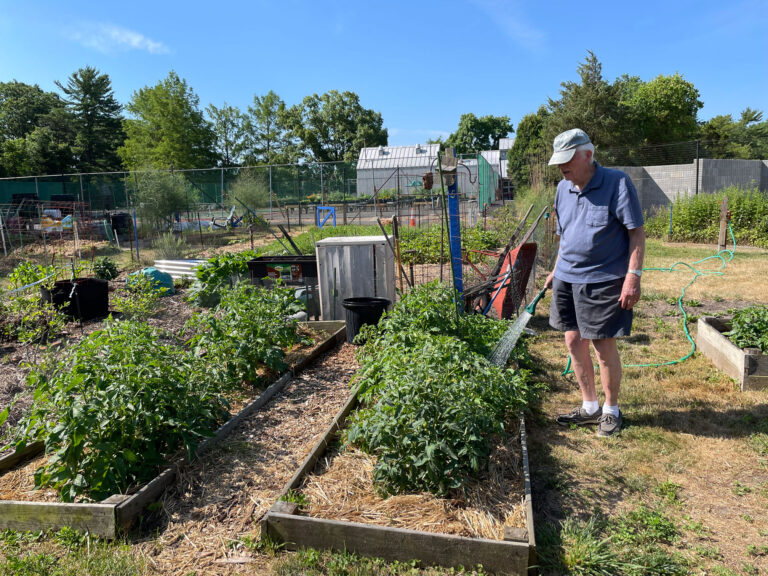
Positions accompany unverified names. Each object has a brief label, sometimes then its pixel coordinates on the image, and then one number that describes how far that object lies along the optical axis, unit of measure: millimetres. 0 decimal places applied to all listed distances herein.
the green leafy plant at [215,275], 6426
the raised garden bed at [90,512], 2385
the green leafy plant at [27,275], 5176
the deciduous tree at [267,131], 60938
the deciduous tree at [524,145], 32216
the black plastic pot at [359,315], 5094
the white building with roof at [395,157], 42525
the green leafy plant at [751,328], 4020
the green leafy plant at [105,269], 9613
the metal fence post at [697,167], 14844
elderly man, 2990
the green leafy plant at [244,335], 3846
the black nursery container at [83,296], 6848
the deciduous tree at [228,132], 58719
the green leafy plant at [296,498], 2455
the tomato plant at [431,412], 2434
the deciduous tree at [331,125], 61438
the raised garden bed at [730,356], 3830
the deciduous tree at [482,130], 78688
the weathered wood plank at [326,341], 4500
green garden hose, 4508
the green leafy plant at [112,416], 2531
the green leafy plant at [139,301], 6137
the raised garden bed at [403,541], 2068
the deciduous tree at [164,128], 37531
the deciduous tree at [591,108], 25875
